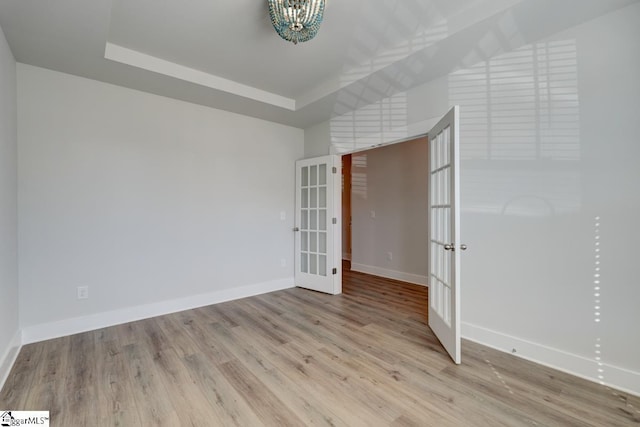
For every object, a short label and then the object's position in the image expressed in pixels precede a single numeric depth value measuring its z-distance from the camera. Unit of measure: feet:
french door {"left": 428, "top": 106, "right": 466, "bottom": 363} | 7.02
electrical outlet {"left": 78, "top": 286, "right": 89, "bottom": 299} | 8.89
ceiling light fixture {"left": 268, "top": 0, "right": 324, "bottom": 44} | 5.74
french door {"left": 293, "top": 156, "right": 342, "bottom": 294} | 12.94
